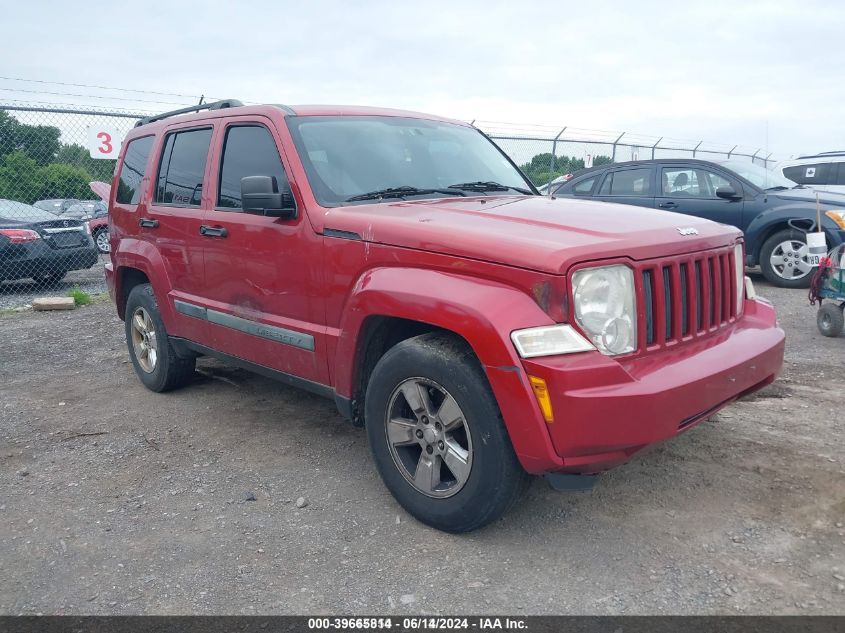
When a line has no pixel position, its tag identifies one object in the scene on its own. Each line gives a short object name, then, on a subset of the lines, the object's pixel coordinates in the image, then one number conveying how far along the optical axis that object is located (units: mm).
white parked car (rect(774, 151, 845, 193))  12445
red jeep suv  2572
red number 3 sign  10656
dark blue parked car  8531
